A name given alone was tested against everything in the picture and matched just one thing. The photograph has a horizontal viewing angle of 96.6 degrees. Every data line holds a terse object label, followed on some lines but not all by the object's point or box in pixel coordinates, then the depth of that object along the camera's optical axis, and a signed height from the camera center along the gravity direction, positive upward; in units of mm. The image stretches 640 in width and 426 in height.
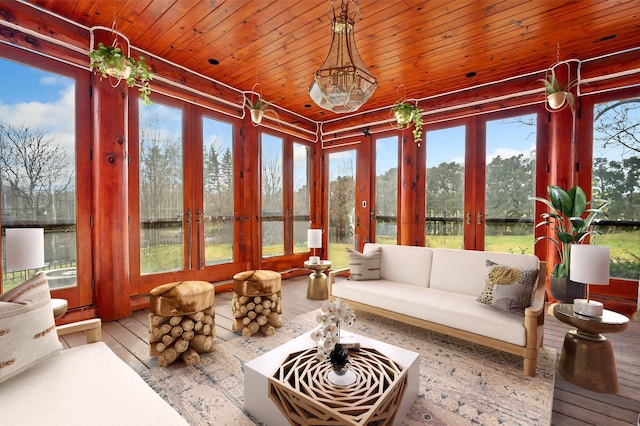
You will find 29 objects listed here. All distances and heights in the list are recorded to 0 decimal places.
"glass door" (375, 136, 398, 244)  5117 +306
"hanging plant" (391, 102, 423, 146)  4039 +1340
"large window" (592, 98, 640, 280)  3361 +349
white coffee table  1618 -1021
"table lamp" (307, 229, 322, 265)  4156 -481
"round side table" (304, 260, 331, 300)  3980 -1073
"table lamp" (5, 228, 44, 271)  2021 -282
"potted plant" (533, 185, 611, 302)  3164 -275
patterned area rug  1712 -1259
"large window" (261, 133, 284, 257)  5031 +195
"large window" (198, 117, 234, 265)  4148 +265
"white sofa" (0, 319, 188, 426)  1067 -780
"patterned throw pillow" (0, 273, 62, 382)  1233 -548
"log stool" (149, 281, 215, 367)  2230 -930
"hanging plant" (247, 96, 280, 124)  4102 +1406
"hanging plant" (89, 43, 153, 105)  2596 +1361
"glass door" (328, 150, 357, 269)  5666 +62
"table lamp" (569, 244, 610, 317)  1967 -439
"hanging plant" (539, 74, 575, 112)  3229 +1275
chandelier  1945 +906
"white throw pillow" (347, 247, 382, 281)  3420 -711
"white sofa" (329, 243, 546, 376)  2186 -885
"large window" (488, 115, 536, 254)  3988 +315
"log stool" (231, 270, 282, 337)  2812 -959
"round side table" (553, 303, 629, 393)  1947 -1055
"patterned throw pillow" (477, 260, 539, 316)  2309 -686
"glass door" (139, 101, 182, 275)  3549 +235
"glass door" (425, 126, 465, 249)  4496 +307
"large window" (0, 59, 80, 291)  2678 +473
